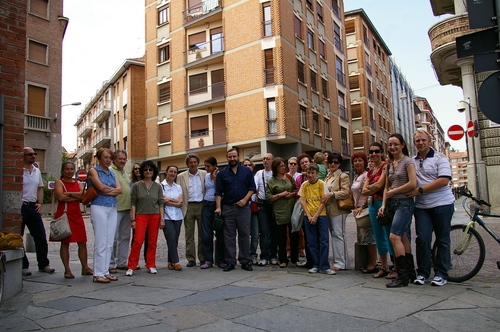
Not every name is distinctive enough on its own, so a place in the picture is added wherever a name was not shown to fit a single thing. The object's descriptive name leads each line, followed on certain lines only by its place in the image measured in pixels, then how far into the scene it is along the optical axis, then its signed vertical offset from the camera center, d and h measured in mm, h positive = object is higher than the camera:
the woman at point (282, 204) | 7230 +6
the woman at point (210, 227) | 7375 -340
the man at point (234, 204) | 7008 +28
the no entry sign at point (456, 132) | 14609 +2224
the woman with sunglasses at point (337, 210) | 6703 -123
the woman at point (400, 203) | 5348 -46
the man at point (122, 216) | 7219 -101
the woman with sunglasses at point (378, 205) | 5949 -60
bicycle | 5453 -652
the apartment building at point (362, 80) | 41312 +11927
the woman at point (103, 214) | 6035 -53
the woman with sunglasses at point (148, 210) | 6887 -20
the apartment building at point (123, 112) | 37000 +9444
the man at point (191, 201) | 7570 +119
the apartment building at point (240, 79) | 26141 +8493
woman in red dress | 6379 +12
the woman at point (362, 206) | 6387 -71
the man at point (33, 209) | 6730 +71
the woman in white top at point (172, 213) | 7156 -79
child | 6566 -238
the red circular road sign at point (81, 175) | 27016 +2295
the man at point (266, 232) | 7488 -471
